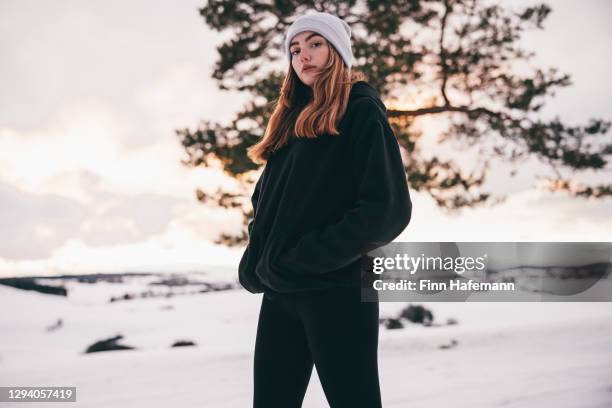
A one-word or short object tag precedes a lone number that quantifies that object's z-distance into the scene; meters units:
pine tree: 5.70
